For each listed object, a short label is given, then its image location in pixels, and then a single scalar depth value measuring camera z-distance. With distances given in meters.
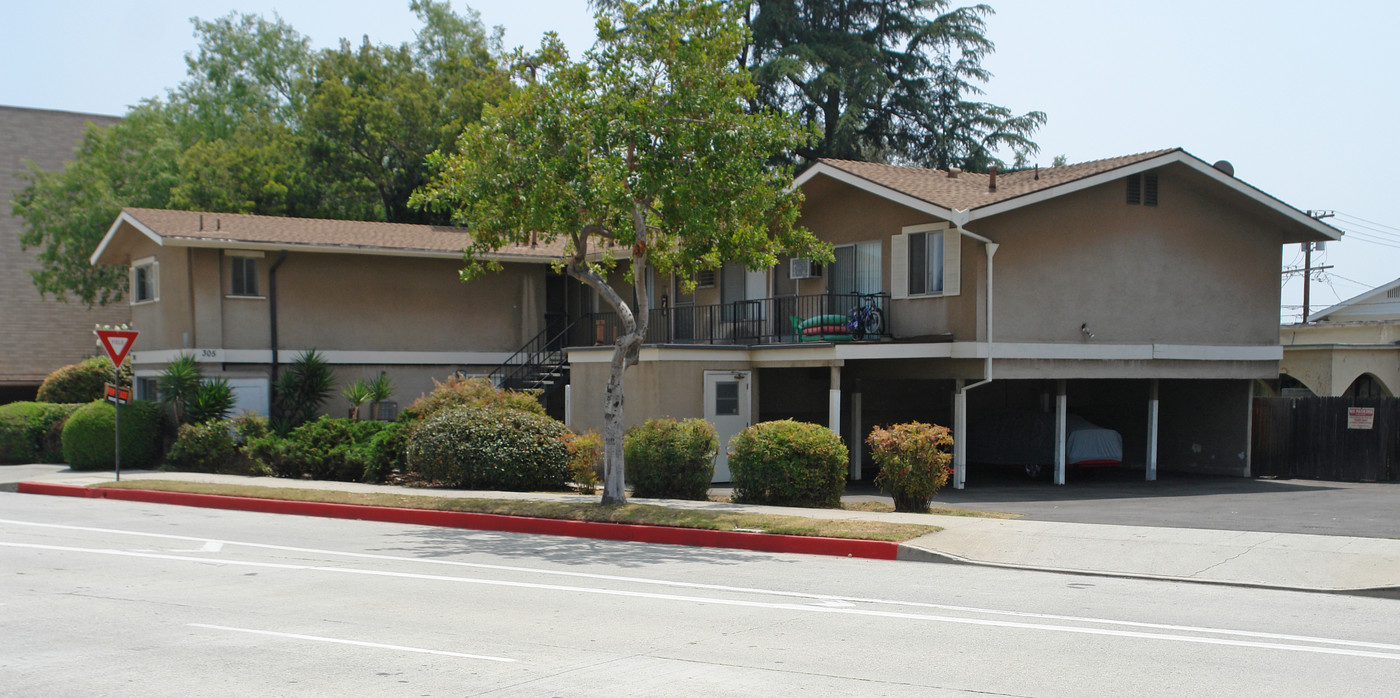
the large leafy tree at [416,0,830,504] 15.38
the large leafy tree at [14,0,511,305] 36.72
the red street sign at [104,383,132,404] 21.74
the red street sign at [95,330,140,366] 20.83
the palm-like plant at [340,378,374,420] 24.84
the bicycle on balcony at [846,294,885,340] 22.02
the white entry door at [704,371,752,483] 21.72
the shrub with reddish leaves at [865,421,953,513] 16.16
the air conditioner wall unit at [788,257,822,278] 23.88
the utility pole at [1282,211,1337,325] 48.16
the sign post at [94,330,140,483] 20.83
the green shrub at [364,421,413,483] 21.20
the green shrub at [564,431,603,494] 19.23
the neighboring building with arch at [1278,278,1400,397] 32.75
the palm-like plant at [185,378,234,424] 23.77
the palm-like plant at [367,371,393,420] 25.31
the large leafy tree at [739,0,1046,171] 37.59
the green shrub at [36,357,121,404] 28.47
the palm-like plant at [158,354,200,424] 23.92
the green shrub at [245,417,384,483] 21.56
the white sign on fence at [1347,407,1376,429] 23.91
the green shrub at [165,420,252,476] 23.12
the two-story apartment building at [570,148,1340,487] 21.25
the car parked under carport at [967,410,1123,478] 24.23
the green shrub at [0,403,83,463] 26.30
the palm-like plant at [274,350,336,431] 25.42
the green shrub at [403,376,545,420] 21.59
